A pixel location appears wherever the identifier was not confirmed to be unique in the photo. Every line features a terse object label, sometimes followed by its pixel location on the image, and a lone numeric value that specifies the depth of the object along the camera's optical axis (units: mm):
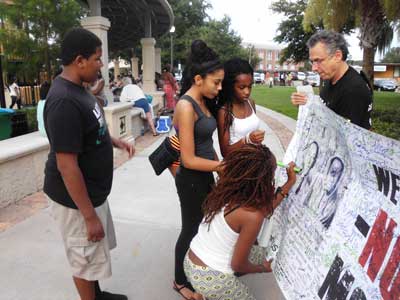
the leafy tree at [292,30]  25250
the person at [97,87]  5302
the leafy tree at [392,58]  80881
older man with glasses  2518
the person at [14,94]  14109
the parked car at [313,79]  41825
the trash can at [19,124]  6262
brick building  96250
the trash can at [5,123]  5789
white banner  1319
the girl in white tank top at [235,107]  2473
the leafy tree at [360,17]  10945
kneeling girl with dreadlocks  1842
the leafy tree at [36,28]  11641
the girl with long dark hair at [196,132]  2176
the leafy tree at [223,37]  35722
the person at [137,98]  9145
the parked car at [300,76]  56641
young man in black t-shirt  1799
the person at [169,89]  11000
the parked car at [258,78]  57281
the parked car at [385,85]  36469
